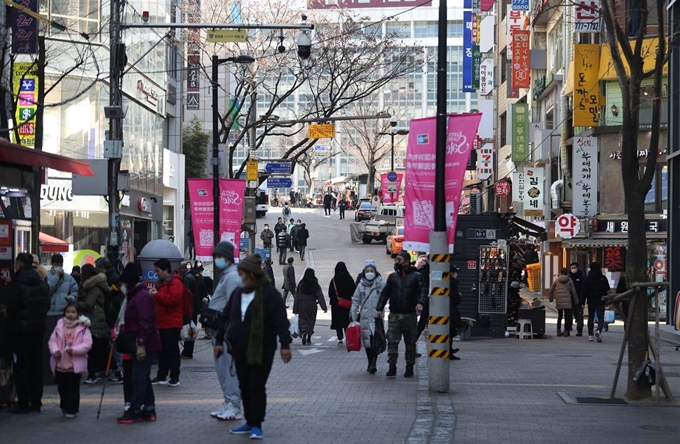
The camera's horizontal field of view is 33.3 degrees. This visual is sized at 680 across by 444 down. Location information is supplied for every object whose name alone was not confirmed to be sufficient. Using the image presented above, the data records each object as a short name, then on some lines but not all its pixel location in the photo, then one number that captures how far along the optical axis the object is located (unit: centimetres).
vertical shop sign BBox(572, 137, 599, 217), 3678
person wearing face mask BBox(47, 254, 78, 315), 1555
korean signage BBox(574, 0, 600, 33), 3559
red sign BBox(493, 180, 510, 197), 5191
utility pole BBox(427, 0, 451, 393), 1488
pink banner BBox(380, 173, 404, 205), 6962
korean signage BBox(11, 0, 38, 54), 2242
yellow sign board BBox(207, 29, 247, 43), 2330
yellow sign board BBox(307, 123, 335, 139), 4059
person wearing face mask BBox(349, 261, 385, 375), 1748
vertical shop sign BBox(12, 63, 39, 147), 2952
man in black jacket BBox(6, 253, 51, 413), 1231
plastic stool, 2666
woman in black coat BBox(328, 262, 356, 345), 2280
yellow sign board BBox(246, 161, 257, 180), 4075
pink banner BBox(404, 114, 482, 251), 1493
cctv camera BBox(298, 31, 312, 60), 2369
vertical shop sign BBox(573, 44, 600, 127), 3706
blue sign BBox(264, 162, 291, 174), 4281
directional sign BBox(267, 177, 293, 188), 4750
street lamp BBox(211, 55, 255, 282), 2695
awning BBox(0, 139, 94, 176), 1279
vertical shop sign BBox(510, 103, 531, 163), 4928
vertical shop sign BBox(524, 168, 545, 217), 4522
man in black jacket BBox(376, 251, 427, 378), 1703
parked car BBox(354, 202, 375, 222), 7444
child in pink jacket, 1192
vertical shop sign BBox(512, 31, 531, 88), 5016
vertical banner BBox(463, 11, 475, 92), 6378
